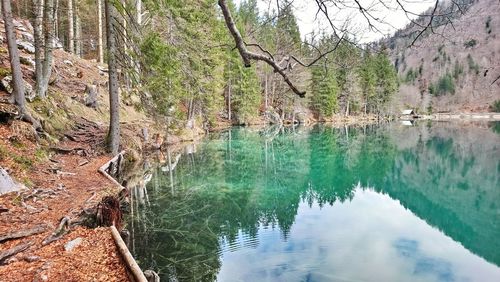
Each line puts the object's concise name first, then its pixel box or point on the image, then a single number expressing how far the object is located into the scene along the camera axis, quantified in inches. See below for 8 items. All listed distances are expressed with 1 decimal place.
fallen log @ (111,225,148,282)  174.4
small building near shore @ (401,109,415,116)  3205.7
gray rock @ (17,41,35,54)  635.5
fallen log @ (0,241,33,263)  191.6
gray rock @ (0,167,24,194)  275.1
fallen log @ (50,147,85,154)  434.9
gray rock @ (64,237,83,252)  213.4
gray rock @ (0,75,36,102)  433.7
